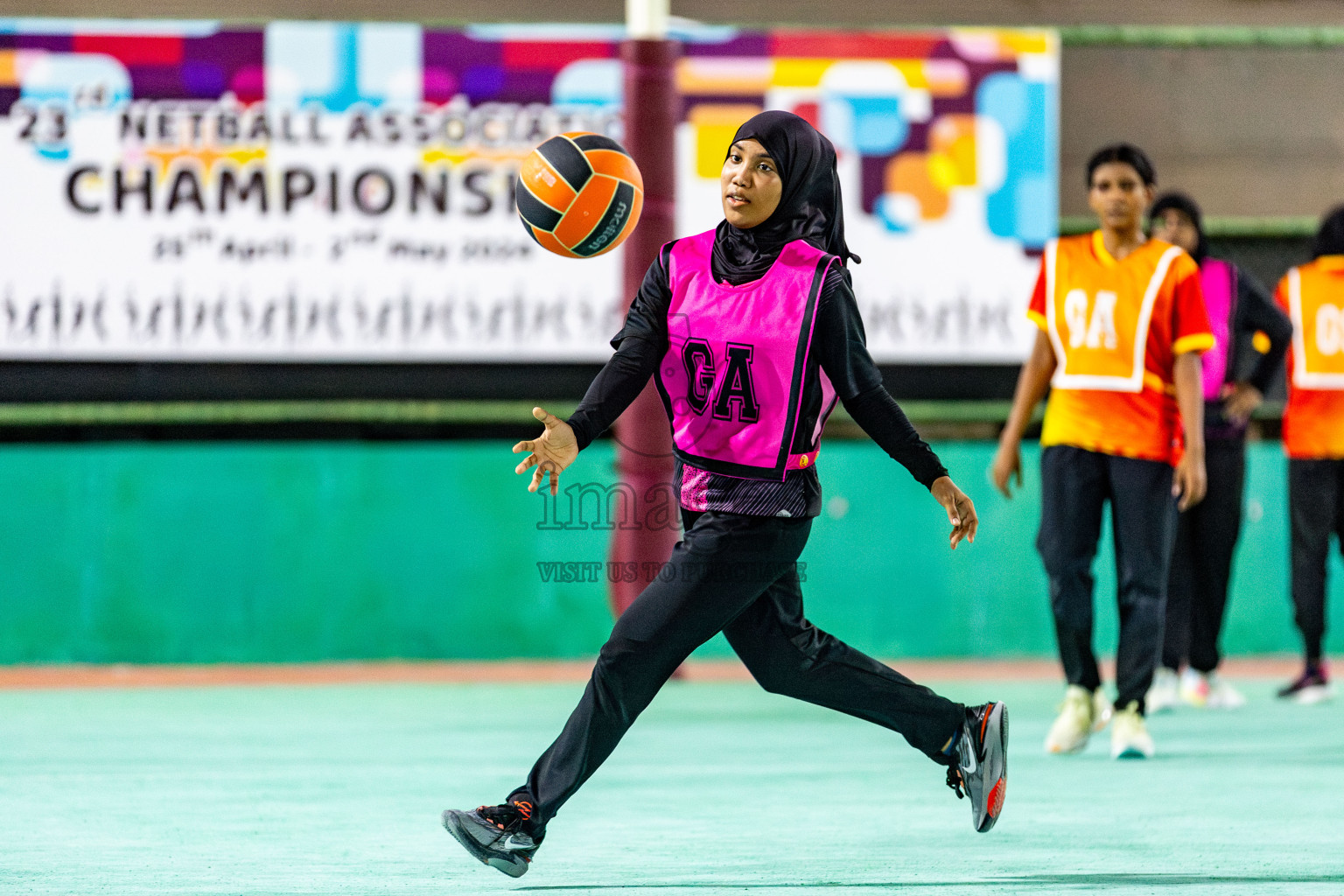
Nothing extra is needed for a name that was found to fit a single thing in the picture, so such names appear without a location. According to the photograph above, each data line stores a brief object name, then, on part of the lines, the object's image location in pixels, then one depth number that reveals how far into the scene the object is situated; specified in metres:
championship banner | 22.44
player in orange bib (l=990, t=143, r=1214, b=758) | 14.28
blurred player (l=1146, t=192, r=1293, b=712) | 18.00
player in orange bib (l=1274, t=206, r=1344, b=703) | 18.75
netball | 11.76
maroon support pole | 20.50
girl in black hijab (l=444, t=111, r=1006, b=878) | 9.28
